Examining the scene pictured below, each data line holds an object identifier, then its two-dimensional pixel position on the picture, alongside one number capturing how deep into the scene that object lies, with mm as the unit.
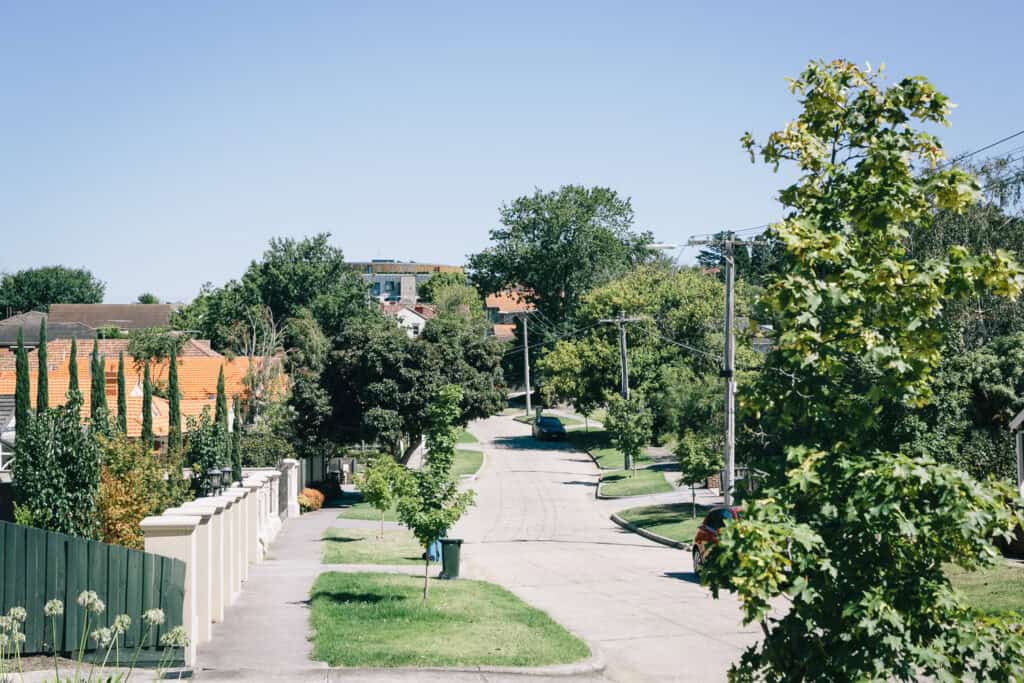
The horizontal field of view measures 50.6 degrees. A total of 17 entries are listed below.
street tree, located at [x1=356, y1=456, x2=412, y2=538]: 20156
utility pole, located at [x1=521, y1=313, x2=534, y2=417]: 82812
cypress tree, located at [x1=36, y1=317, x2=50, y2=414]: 30331
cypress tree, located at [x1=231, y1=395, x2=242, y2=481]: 32688
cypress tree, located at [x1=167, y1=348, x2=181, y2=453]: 39125
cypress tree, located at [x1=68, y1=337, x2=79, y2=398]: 31847
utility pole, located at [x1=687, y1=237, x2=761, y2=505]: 26188
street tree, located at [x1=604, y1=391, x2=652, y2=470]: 49781
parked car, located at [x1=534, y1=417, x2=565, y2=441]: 72000
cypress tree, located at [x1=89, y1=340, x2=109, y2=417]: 31875
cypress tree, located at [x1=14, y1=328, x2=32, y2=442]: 30922
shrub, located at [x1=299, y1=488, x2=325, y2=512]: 40375
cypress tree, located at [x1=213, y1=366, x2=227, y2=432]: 39588
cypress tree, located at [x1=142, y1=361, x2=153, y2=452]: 38719
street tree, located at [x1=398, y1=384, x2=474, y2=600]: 20016
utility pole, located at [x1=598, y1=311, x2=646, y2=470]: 53931
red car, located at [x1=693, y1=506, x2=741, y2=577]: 22458
